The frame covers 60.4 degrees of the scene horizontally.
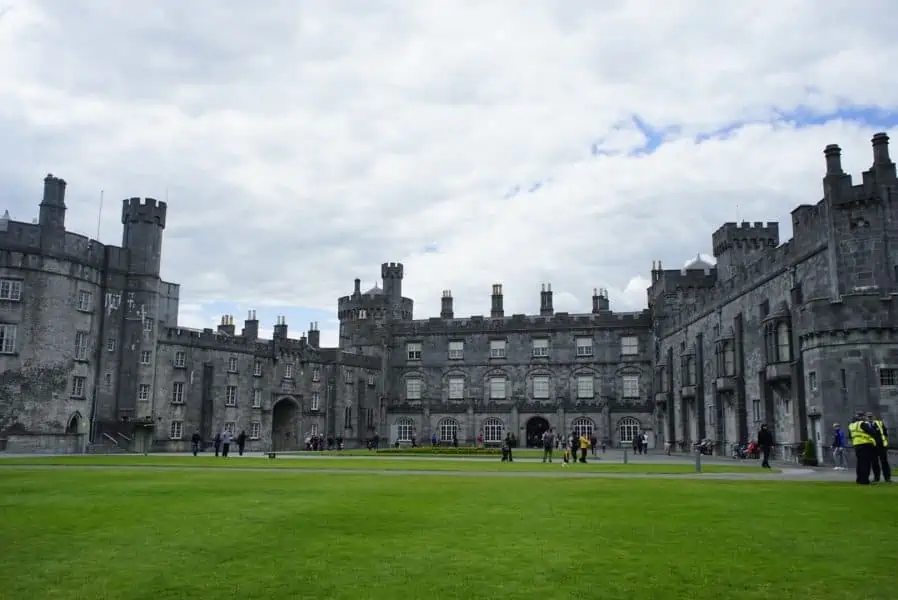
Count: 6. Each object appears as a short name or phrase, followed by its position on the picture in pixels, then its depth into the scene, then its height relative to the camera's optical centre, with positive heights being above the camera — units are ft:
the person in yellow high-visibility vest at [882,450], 63.39 -1.55
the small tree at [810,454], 105.91 -3.31
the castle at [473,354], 107.76 +15.85
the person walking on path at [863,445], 61.82 -1.12
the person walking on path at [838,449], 92.48 -2.20
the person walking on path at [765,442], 94.94 -1.53
